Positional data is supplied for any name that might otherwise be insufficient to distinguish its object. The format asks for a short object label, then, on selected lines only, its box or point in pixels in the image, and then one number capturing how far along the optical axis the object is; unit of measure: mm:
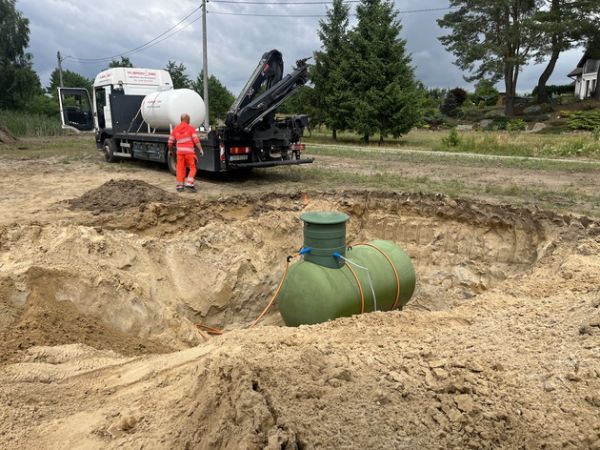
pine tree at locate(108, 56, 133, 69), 42344
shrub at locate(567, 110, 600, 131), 28498
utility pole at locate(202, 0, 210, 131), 21945
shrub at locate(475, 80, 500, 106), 47000
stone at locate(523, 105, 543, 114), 35719
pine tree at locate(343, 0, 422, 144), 22438
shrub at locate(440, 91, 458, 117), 43375
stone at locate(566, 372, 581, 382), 3066
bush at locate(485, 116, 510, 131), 33422
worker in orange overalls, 9797
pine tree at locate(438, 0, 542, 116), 32344
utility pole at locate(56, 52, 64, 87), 44156
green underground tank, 5312
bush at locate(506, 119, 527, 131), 31223
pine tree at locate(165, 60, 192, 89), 33688
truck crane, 10336
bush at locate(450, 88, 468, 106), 49469
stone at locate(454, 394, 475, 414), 2785
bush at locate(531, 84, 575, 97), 48312
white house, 44031
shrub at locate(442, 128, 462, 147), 20158
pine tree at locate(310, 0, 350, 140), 25219
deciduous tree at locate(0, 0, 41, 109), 36406
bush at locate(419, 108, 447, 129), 39438
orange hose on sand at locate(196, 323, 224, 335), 6586
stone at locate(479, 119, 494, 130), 34956
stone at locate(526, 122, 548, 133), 30492
